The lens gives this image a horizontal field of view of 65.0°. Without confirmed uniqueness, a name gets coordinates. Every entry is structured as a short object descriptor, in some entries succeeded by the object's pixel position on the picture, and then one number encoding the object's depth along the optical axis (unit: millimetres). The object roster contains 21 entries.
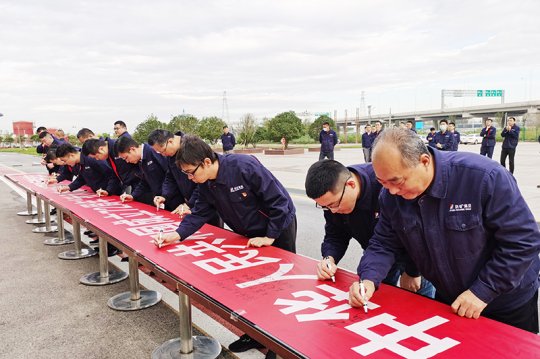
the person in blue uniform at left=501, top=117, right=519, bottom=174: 9781
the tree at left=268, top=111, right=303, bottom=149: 23828
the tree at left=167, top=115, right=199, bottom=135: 26172
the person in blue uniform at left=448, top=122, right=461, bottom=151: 11287
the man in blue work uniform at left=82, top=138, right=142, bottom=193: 4340
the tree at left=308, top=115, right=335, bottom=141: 33562
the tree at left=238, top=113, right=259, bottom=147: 28156
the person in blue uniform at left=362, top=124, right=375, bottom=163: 12559
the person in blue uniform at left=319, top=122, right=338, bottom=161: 11367
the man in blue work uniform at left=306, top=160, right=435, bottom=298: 1779
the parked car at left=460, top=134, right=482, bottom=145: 34219
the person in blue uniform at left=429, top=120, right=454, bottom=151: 11164
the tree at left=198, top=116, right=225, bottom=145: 25641
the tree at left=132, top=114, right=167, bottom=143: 24906
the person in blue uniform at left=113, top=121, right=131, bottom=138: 6418
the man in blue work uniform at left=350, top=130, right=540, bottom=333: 1362
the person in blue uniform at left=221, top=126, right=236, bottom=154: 15016
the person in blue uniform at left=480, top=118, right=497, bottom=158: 10781
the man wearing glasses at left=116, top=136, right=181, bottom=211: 3906
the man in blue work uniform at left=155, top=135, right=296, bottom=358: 2348
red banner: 1225
